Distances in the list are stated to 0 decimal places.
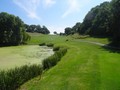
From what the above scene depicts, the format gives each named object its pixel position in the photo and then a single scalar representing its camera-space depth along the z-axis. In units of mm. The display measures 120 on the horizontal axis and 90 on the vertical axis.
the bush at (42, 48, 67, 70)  8972
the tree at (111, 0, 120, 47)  18376
